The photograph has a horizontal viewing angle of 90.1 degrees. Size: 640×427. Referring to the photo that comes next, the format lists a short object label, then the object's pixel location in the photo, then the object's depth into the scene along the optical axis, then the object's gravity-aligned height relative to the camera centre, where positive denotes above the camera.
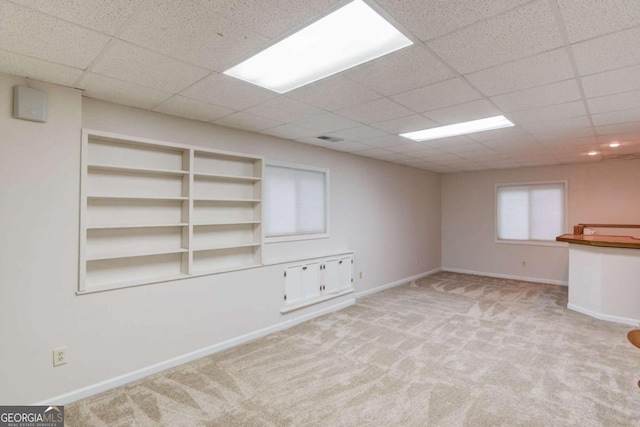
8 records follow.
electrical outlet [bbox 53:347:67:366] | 2.42 -1.09
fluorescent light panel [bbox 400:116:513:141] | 3.51 +1.06
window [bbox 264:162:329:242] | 4.16 +0.19
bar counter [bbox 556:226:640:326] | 4.09 -0.81
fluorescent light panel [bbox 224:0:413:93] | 1.74 +1.06
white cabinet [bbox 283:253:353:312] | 4.14 -0.91
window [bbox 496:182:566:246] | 6.38 +0.13
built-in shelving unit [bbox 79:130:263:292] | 2.74 +0.03
